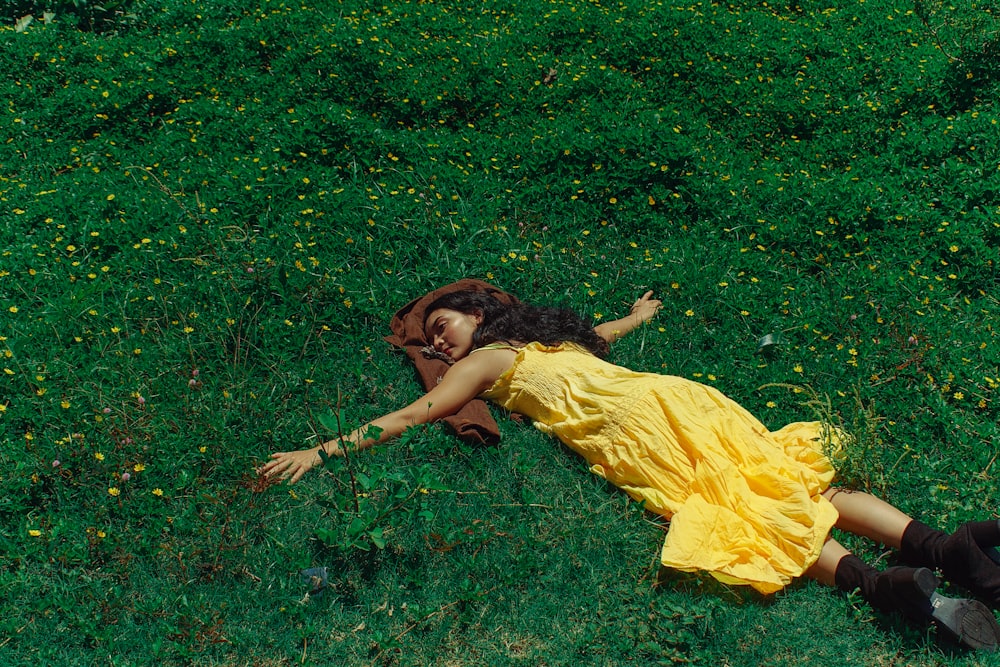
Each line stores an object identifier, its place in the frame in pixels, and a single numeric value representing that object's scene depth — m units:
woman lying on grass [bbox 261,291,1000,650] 3.47
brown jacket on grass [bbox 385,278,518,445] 4.25
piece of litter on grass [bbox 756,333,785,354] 4.84
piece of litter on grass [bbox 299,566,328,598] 3.57
